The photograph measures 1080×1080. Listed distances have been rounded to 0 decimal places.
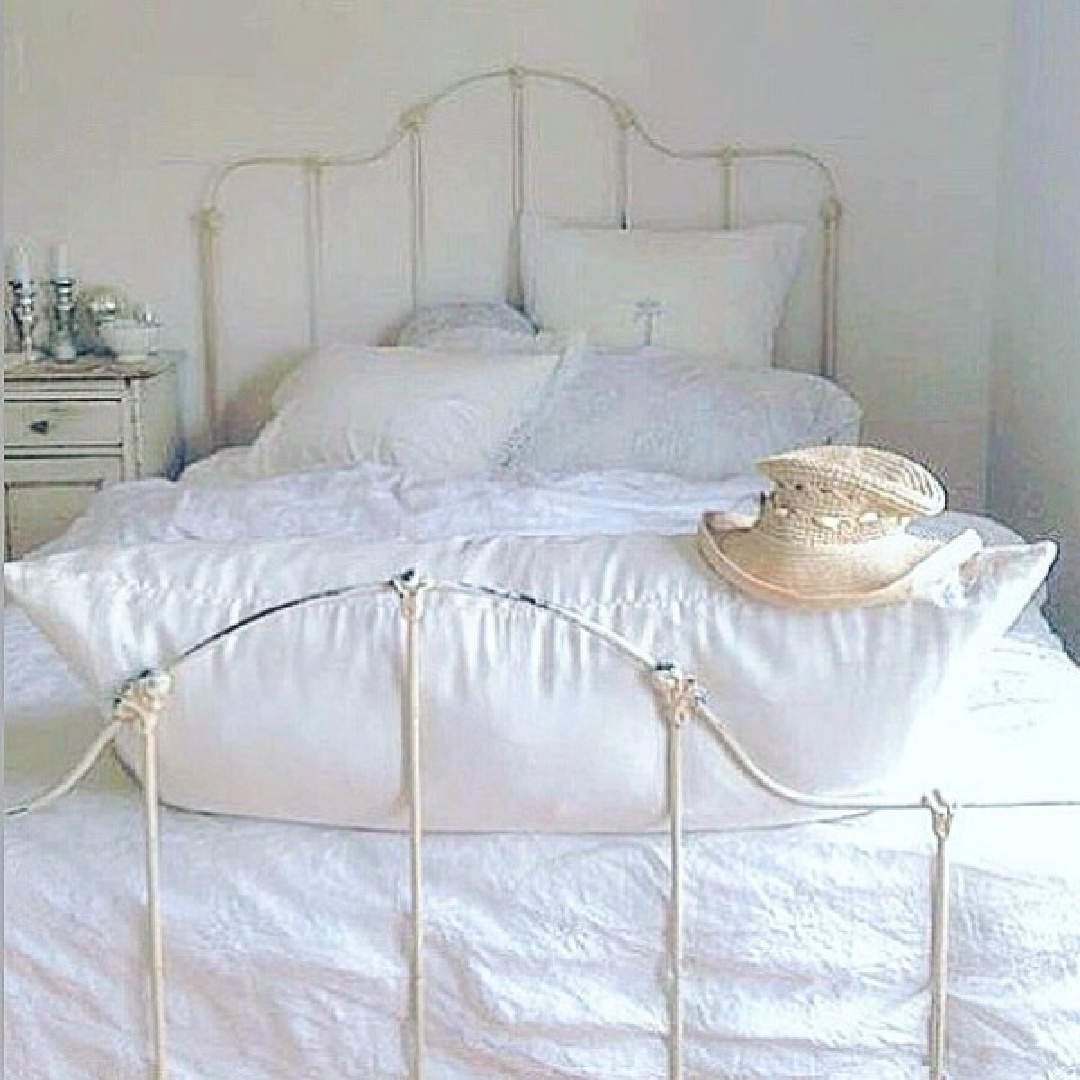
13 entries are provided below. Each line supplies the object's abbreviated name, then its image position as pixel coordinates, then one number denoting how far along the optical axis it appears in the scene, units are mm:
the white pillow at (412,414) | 2984
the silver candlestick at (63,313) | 3561
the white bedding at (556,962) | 1231
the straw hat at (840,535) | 1197
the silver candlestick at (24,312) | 3494
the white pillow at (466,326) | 3275
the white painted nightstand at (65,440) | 3270
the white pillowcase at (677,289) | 3375
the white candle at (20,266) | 3553
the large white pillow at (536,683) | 1213
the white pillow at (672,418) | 3008
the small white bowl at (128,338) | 3459
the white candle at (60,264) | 3588
